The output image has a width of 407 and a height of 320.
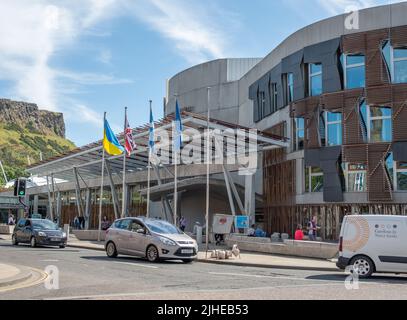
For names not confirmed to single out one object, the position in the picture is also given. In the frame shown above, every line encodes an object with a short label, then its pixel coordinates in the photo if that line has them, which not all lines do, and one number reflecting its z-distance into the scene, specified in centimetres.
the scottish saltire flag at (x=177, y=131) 2733
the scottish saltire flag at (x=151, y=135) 3088
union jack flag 3139
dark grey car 2681
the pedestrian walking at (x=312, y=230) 2924
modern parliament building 3066
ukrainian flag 3265
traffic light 2834
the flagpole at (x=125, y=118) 3234
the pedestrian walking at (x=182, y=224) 3638
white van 1534
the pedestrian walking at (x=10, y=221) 4772
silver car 1909
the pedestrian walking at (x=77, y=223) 5342
